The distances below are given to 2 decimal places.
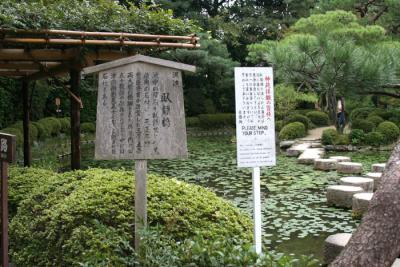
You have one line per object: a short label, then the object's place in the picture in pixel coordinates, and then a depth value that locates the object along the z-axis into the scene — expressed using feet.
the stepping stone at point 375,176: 31.09
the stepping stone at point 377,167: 35.12
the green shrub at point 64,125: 62.33
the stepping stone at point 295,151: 50.85
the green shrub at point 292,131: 64.34
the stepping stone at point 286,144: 59.26
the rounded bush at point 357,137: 54.90
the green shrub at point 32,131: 49.14
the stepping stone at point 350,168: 37.38
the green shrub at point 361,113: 65.80
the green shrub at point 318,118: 79.25
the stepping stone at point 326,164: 39.96
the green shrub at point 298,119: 70.95
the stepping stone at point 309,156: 44.19
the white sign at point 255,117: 13.23
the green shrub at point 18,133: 43.81
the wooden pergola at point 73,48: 19.16
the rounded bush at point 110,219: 11.68
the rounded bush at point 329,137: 56.24
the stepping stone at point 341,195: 26.35
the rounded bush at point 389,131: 55.77
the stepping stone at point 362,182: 28.84
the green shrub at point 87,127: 70.49
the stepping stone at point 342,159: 41.32
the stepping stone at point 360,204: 23.81
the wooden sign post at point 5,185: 13.01
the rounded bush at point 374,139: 54.44
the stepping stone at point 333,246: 17.56
